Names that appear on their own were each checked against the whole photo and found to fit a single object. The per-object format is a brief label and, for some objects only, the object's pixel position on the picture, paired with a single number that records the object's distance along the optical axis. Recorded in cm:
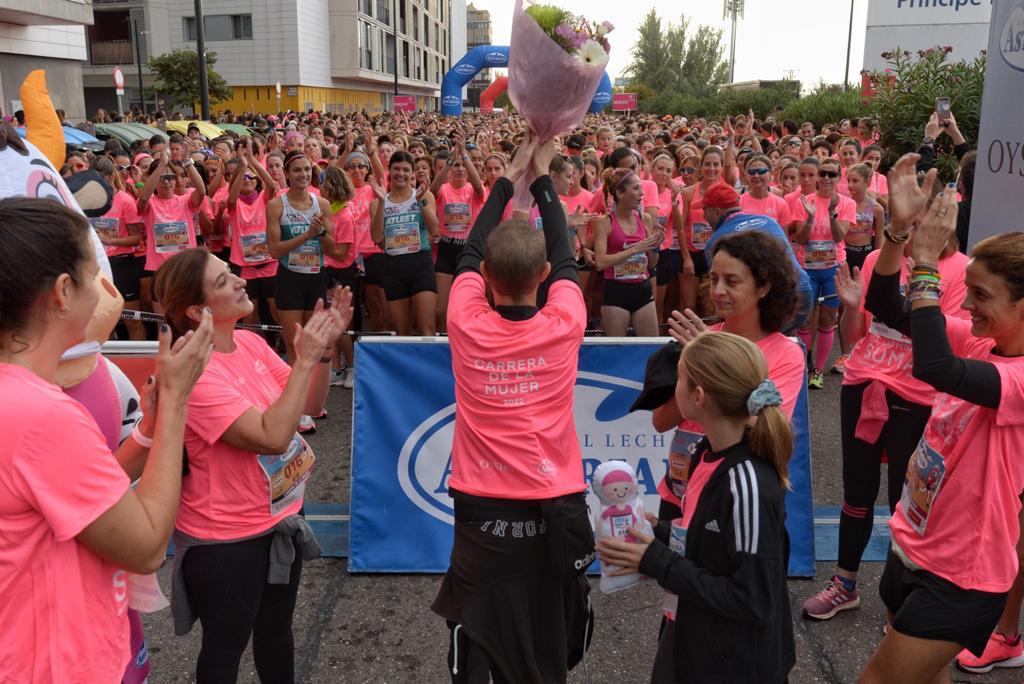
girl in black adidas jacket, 199
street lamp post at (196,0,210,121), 1861
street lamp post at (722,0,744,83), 6606
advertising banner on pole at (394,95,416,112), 3412
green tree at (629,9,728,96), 5525
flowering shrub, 1050
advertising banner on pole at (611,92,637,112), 2711
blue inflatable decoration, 2848
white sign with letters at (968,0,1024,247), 351
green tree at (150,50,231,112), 3647
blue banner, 418
